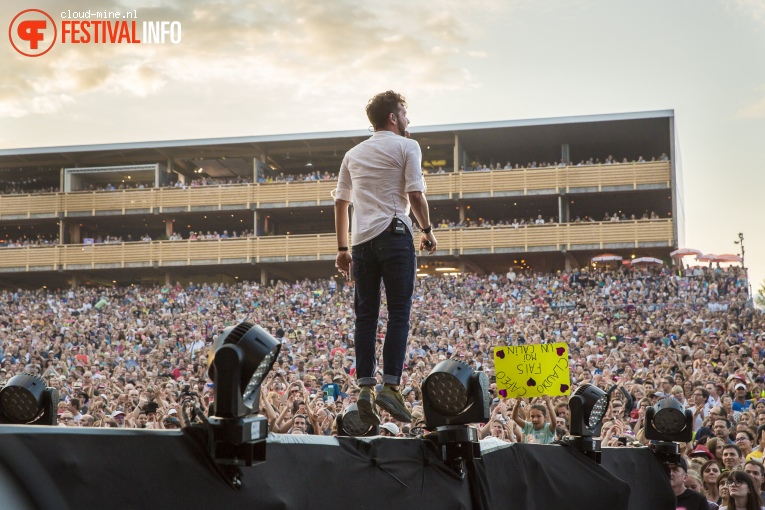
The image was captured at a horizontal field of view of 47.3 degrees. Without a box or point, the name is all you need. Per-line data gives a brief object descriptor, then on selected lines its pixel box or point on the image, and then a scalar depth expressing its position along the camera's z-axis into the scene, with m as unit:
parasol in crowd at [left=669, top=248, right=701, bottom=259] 29.73
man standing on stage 3.98
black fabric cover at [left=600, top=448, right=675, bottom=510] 4.32
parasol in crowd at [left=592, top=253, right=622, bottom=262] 33.19
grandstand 35.78
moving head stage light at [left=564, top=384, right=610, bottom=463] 3.96
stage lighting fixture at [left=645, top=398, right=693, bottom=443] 4.52
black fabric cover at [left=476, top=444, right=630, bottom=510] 3.46
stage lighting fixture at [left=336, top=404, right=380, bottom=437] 4.21
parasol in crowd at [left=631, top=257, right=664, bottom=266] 30.52
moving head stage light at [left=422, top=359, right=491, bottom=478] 3.12
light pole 26.78
